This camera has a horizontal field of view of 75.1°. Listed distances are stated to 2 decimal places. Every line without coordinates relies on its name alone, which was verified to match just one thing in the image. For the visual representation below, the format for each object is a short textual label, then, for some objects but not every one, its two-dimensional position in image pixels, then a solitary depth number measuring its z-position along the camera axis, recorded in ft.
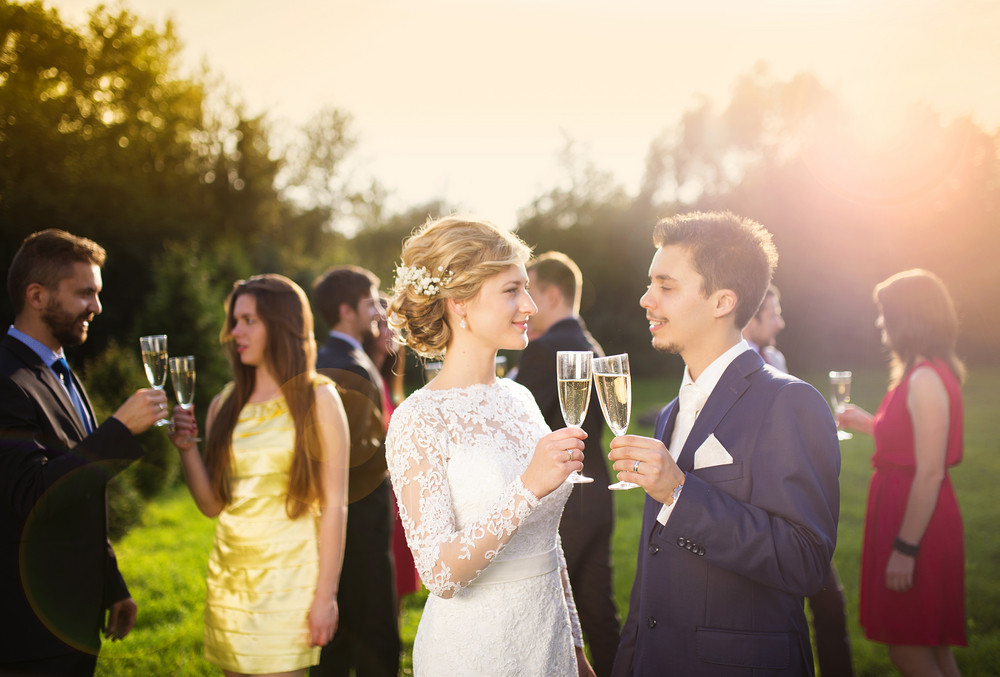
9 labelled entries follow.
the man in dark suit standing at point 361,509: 14.23
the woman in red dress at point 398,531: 18.42
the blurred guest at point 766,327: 17.42
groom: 6.64
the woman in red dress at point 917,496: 11.66
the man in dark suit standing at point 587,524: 14.61
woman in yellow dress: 10.72
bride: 7.00
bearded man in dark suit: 9.11
